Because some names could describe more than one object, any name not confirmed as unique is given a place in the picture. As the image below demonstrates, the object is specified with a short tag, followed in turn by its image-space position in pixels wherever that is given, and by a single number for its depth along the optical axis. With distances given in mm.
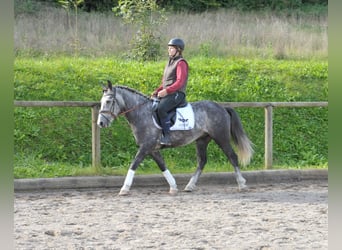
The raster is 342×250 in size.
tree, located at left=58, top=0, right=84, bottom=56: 26049
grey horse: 12925
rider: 12951
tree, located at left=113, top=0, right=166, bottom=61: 24588
